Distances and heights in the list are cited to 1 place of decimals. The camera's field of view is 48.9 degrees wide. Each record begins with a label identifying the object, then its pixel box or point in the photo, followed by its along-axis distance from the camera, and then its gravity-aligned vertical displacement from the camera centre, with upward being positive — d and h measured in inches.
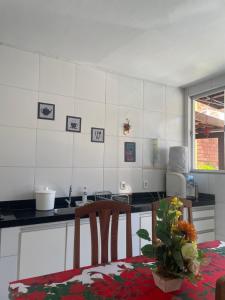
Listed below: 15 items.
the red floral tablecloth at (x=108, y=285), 36.5 -19.4
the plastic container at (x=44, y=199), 82.2 -11.9
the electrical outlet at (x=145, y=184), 116.3 -9.2
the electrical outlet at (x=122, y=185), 108.3 -9.1
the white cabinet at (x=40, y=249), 67.6 -25.3
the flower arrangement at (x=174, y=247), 35.1 -11.9
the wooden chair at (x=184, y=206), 61.7 -10.9
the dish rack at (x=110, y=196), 100.6 -13.3
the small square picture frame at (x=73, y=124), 97.4 +16.0
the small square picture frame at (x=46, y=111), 91.6 +19.7
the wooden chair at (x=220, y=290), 19.4 -9.8
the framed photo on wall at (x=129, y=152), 111.9 +5.8
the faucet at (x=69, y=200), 92.5 -13.7
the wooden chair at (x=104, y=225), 52.8 -13.6
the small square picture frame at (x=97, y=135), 103.2 +12.3
